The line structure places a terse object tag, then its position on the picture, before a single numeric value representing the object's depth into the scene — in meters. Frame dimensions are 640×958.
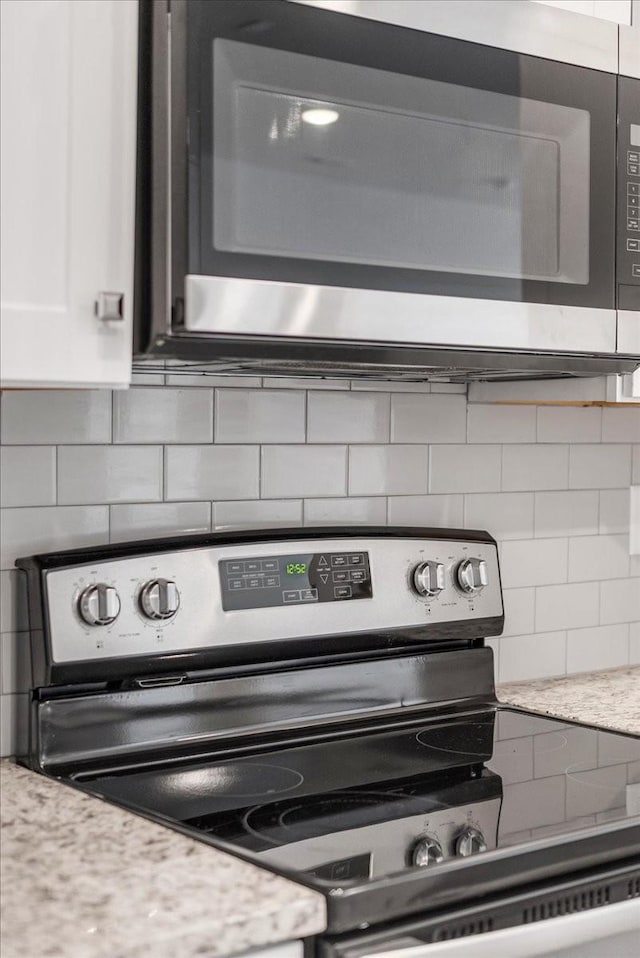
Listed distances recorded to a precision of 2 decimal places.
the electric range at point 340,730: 1.20
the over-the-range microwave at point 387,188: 1.24
